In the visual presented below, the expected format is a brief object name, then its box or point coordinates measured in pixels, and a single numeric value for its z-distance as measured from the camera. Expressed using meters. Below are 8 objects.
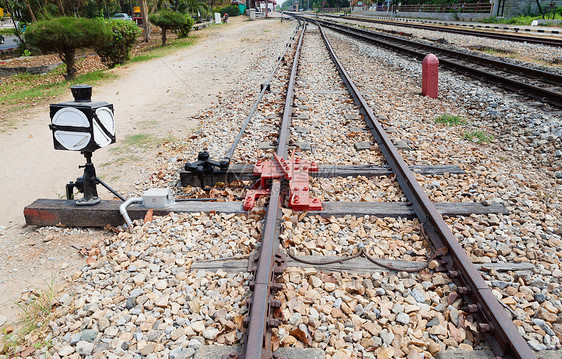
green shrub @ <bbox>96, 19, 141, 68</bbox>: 13.91
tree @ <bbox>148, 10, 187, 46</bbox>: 21.53
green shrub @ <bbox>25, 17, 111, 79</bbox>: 10.78
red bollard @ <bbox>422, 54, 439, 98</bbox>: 7.51
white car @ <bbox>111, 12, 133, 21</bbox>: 39.58
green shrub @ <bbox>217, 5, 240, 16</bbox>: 58.28
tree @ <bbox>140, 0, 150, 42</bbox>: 21.94
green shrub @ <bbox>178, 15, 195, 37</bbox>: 23.76
